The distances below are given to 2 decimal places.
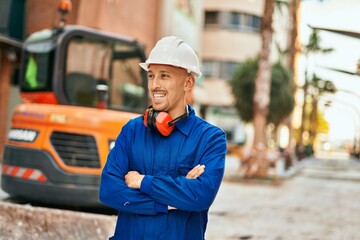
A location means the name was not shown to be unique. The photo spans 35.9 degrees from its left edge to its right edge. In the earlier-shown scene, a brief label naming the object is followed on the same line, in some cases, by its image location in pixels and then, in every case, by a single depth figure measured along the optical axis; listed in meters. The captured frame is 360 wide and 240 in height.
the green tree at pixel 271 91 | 24.47
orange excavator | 6.99
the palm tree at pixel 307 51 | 38.34
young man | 2.39
